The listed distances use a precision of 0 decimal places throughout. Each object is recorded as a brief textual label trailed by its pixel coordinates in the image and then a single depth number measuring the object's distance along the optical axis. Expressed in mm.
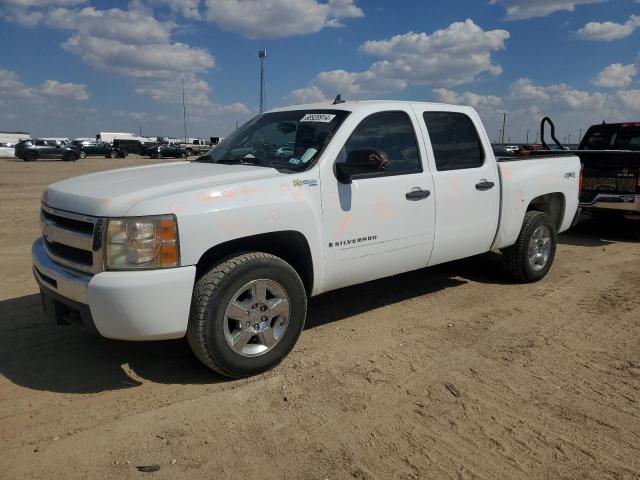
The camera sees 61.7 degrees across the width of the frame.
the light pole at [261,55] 24694
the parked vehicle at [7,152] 49225
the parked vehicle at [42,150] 40094
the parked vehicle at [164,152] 51156
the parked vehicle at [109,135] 94500
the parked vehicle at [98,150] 50688
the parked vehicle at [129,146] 53125
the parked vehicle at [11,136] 72375
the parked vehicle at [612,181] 8594
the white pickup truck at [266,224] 3201
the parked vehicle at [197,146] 58944
